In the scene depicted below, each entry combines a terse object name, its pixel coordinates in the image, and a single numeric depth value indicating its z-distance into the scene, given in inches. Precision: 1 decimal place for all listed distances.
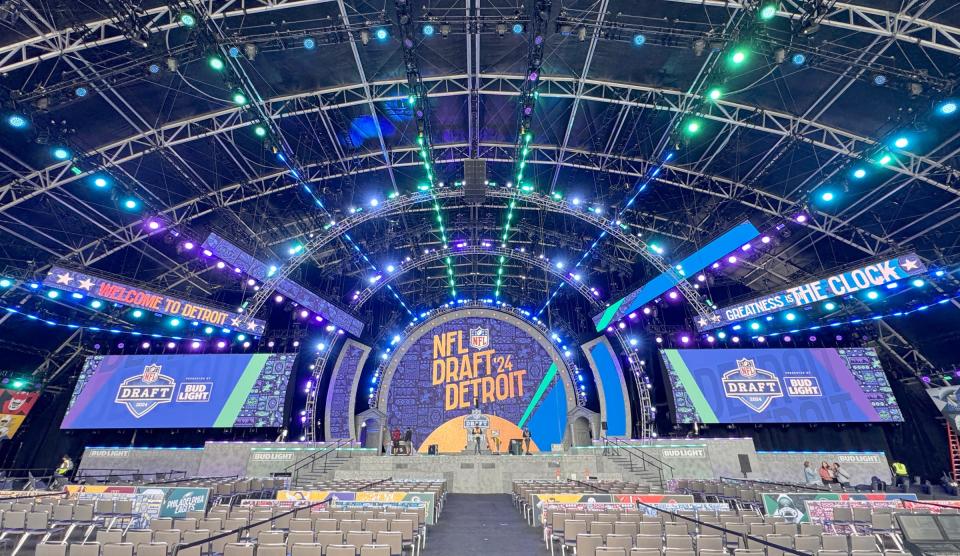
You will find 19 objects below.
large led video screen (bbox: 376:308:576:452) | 1067.3
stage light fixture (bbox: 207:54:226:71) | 425.1
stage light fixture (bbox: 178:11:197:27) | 388.5
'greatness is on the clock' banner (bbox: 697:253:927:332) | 527.2
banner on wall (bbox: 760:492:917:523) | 381.7
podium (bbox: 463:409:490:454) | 892.0
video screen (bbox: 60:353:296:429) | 841.5
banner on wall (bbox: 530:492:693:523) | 406.3
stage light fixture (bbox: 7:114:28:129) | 426.9
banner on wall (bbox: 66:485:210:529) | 397.1
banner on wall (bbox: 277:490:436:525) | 401.1
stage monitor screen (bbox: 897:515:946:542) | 274.7
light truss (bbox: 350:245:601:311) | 907.4
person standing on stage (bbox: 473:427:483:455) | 810.3
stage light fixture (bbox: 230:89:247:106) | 477.1
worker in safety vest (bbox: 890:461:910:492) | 704.3
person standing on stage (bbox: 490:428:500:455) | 973.2
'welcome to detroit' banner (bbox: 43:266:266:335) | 564.1
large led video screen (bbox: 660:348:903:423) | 810.2
